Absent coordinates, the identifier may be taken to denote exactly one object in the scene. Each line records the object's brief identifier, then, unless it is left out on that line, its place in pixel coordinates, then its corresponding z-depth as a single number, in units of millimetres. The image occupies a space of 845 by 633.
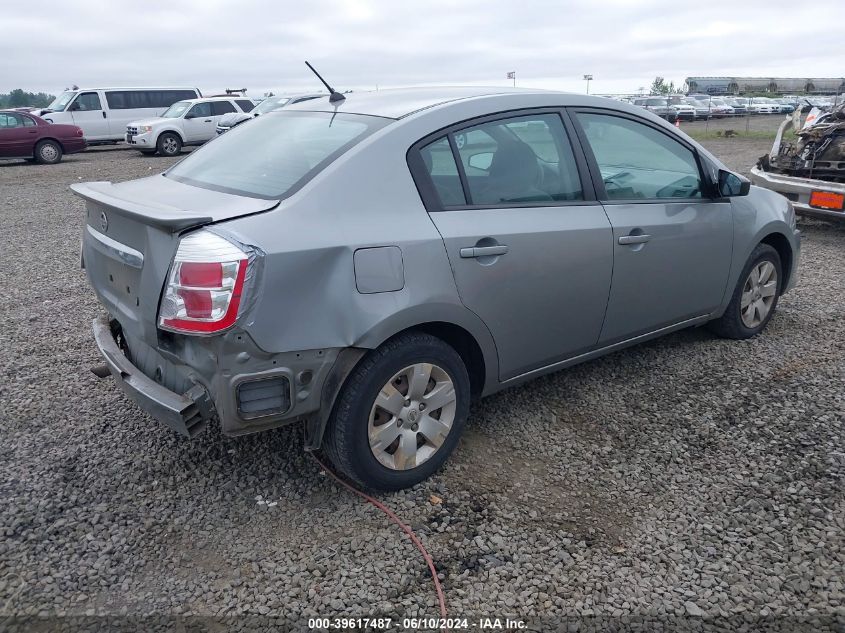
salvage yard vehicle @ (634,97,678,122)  34450
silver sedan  2559
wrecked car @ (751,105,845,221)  7410
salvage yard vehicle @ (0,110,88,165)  17969
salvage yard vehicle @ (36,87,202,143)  21922
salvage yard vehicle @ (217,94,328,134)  19781
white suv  19781
